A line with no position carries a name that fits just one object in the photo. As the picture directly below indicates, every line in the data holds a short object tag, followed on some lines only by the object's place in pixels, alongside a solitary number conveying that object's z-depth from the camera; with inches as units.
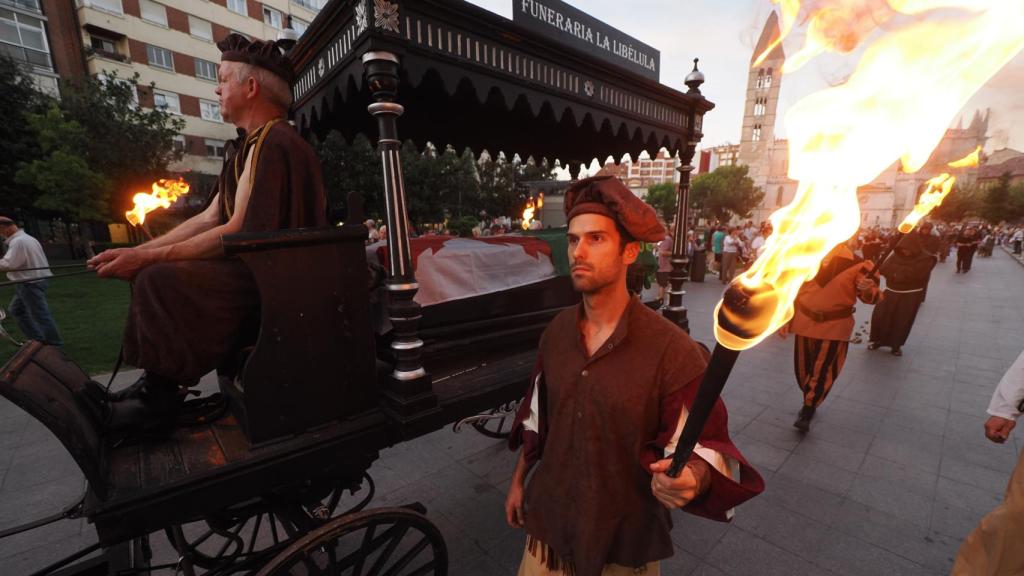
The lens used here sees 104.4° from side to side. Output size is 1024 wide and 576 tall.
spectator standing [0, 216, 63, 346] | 245.3
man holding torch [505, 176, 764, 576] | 55.6
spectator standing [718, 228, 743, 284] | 564.1
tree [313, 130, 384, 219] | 850.8
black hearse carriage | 65.5
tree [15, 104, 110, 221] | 623.8
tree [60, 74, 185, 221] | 690.8
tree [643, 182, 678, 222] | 2249.0
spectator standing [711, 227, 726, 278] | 593.6
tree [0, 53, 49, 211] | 690.8
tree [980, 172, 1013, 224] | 1590.8
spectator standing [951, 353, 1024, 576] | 60.2
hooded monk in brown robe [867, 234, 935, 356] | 269.3
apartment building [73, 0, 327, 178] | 935.0
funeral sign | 108.8
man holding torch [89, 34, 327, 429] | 68.8
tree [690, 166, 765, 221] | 2050.9
